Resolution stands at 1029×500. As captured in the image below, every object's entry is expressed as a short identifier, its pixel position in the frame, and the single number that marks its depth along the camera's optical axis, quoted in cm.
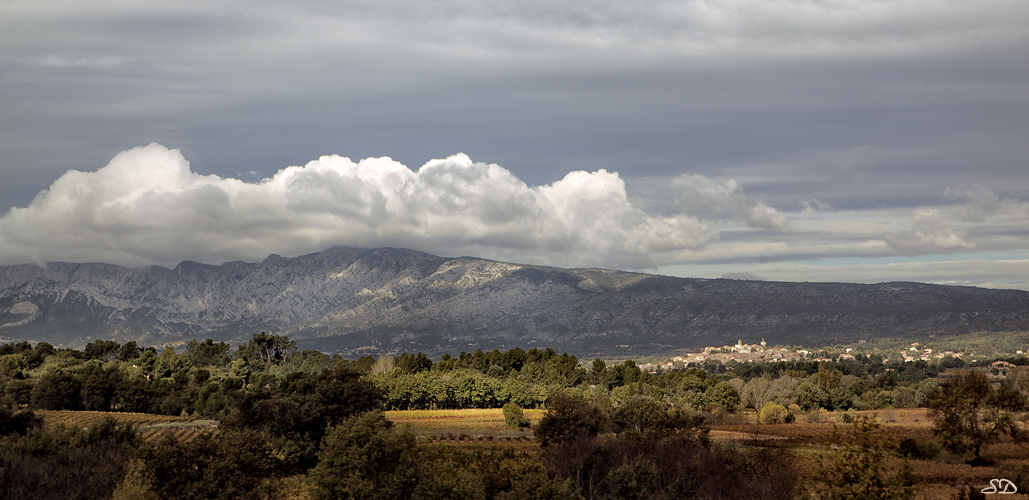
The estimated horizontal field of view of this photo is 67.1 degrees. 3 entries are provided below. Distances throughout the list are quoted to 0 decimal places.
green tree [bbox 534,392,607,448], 8150
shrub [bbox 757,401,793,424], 12225
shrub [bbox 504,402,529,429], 11431
